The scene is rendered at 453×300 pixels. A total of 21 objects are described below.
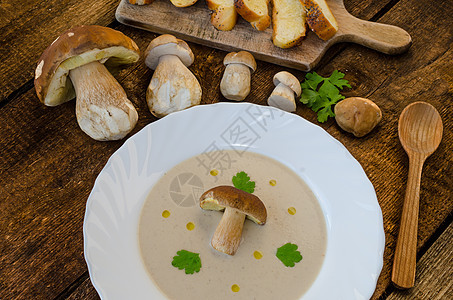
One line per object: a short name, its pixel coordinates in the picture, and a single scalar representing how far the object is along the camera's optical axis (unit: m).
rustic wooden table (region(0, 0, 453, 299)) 0.60
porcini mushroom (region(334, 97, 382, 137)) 0.66
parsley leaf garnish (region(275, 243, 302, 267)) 0.58
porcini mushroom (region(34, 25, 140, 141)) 0.61
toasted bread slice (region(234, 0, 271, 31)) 0.71
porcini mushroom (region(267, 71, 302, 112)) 0.67
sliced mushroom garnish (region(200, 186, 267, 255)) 0.56
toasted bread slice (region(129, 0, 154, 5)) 0.74
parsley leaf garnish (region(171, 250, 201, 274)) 0.57
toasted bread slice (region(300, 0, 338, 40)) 0.71
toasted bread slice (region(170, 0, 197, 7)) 0.74
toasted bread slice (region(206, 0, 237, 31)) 0.72
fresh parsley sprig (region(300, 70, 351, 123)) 0.68
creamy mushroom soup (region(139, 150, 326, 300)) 0.57
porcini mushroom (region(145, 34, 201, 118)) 0.66
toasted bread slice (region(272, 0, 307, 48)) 0.71
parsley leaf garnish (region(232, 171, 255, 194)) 0.61
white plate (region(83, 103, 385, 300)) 0.56
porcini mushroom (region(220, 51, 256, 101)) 0.68
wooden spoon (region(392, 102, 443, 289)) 0.59
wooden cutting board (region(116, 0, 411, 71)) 0.72
